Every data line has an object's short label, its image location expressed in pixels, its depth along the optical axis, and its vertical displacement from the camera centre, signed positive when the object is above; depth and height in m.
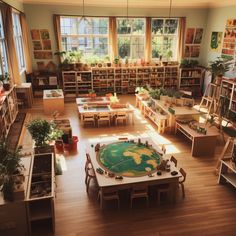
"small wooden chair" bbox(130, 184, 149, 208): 4.74 -2.81
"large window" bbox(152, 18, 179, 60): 12.13 +0.01
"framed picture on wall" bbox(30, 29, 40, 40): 11.17 +0.22
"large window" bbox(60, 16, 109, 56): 11.48 +0.21
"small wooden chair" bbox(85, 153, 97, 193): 5.21 -2.76
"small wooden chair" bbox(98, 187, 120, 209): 4.65 -2.81
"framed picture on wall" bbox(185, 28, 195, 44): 12.30 +0.14
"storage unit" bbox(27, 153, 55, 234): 4.05 -2.54
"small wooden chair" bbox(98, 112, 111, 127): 8.49 -2.56
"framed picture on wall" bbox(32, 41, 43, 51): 11.36 -0.25
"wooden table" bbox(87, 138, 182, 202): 4.65 -2.56
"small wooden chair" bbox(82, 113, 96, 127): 8.44 -2.55
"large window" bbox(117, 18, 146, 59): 11.89 +0.07
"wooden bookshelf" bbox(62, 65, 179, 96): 11.74 -1.87
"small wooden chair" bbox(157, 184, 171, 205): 4.88 -2.85
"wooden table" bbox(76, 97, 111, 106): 9.23 -2.27
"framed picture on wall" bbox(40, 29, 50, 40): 11.22 +0.22
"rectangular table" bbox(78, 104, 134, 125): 8.57 -2.37
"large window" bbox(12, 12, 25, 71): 10.02 +0.01
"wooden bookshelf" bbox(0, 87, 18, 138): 6.69 -2.04
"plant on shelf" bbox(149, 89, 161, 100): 8.99 -1.92
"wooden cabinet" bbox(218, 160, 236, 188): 5.16 -2.83
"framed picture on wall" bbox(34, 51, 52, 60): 11.56 -0.70
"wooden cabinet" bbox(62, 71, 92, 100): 11.66 -1.94
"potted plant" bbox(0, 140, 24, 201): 3.76 -1.89
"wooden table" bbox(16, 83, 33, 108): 9.63 -1.96
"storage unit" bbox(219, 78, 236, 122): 8.09 -2.05
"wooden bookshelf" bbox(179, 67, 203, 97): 12.49 -2.03
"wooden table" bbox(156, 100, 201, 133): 7.78 -2.22
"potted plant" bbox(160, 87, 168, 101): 8.72 -1.92
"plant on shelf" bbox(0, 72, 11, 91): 7.57 -1.22
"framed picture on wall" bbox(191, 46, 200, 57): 12.62 -0.63
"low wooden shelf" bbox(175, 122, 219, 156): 6.64 -2.65
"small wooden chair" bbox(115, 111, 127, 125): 8.63 -2.57
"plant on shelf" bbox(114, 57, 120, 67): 11.74 -0.98
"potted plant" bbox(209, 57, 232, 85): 9.37 -1.13
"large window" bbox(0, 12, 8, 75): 7.90 -0.47
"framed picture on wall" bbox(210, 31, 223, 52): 11.20 -0.14
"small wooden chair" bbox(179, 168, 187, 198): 5.03 -2.78
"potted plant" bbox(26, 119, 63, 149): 5.05 -1.81
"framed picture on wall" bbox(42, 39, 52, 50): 11.40 -0.21
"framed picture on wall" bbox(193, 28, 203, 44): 12.38 +0.09
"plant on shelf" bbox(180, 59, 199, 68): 12.22 -1.18
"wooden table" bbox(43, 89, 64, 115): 9.49 -2.36
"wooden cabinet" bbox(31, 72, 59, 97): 11.57 -1.88
